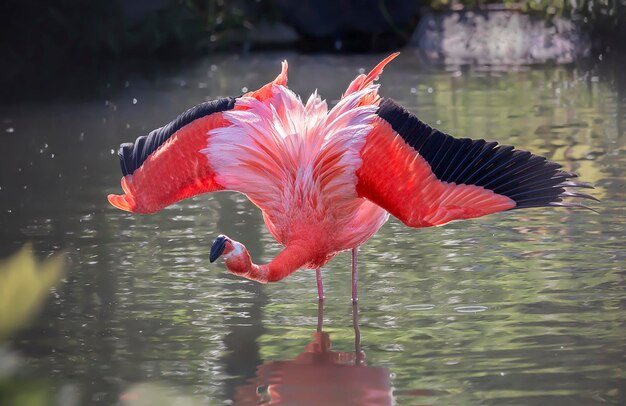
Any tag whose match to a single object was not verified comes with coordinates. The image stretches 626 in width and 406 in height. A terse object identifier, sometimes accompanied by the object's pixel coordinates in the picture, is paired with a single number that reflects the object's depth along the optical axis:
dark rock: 30.91
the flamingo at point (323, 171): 9.26
